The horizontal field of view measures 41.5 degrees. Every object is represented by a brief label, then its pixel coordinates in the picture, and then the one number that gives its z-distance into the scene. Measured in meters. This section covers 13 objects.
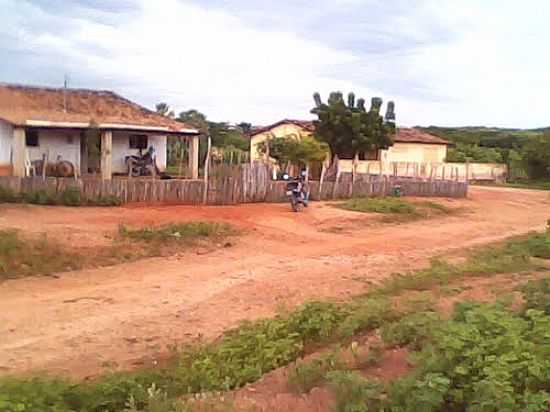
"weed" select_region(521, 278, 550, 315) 6.06
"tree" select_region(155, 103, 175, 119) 40.37
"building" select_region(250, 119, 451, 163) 42.34
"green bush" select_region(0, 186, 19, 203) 20.12
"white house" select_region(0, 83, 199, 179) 26.00
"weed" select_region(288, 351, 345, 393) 5.71
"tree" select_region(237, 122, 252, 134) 60.03
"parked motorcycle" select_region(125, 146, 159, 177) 28.14
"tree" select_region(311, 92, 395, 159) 36.12
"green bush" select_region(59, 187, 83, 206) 20.56
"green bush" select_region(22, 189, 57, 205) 20.30
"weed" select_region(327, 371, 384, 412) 4.36
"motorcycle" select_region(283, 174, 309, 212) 21.73
